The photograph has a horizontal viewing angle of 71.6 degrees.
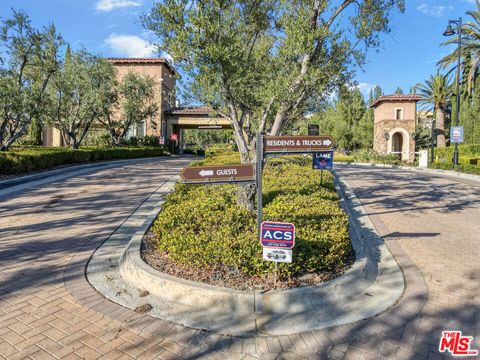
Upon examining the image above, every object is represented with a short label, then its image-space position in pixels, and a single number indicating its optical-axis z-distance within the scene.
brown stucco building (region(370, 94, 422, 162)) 34.69
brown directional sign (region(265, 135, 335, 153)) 4.53
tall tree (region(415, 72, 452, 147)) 32.50
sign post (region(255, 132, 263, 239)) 4.27
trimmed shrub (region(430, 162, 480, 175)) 18.92
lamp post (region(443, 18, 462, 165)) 20.99
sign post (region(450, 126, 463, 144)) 21.56
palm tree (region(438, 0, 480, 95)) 24.94
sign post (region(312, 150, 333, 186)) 9.04
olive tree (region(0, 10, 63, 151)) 14.75
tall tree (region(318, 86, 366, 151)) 40.28
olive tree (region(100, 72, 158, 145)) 26.95
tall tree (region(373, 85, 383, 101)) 59.19
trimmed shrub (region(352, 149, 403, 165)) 29.44
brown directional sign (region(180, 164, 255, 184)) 4.30
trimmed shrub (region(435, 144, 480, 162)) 27.72
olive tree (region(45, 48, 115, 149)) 20.98
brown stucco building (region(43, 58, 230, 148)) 33.84
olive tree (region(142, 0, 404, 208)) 5.54
